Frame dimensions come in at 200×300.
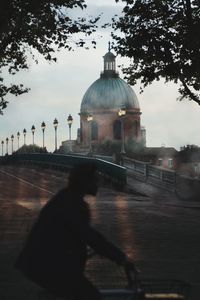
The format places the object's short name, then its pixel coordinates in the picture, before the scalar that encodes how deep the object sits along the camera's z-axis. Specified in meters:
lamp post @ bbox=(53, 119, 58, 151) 85.75
